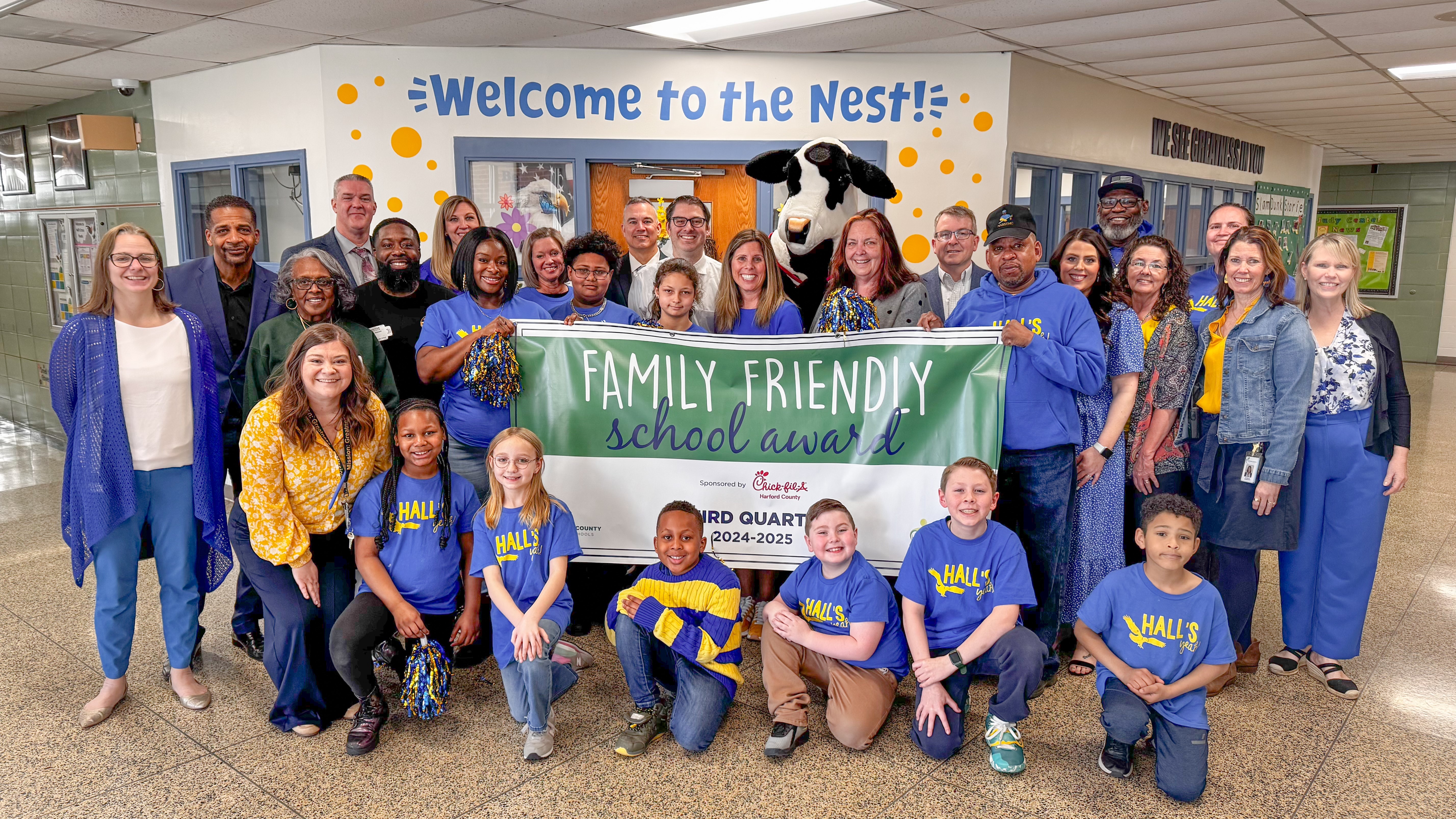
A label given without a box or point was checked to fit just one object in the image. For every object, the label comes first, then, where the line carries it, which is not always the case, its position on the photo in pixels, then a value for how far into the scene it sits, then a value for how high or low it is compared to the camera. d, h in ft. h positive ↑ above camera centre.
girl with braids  9.25 -2.91
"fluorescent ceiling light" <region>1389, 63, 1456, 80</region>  20.88 +4.56
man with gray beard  13.52 +0.89
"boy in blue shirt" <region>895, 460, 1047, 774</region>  8.80 -3.41
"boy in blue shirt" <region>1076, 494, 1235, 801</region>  8.29 -3.51
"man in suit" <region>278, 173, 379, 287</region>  13.50 +0.60
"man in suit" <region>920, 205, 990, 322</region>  11.44 +0.11
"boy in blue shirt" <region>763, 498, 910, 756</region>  9.05 -3.68
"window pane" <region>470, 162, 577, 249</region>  19.58 +1.60
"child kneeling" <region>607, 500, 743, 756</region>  9.05 -3.65
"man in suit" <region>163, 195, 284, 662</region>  10.84 -0.30
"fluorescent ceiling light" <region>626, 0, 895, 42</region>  15.84 +4.51
